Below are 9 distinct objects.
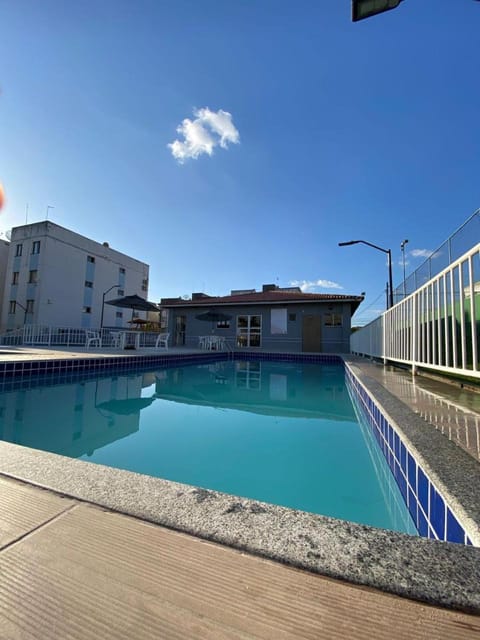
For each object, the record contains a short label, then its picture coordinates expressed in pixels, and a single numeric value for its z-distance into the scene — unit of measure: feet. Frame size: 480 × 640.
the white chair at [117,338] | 37.16
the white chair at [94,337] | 38.69
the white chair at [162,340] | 42.06
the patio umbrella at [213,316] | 43.96
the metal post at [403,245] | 35.84
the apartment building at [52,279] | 64.34
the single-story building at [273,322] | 45.83
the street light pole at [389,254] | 26.94
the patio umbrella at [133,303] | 34.73
